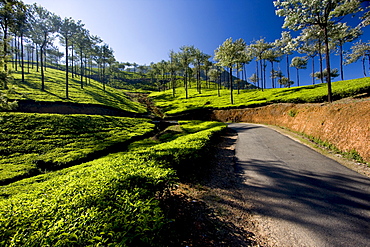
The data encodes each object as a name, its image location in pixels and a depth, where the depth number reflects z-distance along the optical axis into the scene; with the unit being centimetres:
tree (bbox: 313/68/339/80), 7524
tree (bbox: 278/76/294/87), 10028
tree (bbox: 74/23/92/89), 3562
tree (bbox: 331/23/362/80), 1754
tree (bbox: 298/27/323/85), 1900
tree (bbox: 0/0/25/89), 967
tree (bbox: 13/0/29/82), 3253
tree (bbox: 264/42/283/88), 5492
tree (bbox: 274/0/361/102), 1617
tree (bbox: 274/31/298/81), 1991
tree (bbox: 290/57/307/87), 7466
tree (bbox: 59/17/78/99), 3259
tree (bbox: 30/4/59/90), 3141
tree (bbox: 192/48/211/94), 6218
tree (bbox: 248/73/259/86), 10694
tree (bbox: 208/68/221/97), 7693
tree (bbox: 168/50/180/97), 6197
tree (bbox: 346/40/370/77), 4100
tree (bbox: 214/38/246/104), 4269
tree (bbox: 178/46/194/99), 5469
